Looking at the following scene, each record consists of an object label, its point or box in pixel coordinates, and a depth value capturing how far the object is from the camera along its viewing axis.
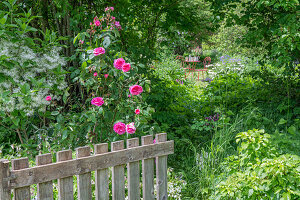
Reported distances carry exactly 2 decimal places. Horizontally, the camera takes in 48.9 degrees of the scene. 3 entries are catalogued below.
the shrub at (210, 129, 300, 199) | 2.10
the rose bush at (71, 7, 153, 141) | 3.07
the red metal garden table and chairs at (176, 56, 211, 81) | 17.40
